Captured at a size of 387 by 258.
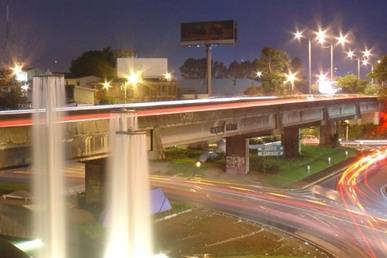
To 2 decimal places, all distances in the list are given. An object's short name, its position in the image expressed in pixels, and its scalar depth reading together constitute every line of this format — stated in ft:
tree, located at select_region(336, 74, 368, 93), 383.14
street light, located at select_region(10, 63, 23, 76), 252.30
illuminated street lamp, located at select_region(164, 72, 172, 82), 343.30
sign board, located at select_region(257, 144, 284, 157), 206.49
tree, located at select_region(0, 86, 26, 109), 211.00
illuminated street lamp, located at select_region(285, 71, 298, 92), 336.96
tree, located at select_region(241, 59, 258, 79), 612.70
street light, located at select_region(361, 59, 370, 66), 414.41
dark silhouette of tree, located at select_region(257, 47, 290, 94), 356.79
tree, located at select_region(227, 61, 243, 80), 636.44
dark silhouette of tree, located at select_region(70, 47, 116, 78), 373.40
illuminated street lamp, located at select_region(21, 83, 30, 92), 239.81
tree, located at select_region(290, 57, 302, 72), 536.34
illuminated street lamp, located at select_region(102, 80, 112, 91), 302.21
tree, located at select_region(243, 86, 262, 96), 359.09
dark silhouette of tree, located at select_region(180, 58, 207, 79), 643.45
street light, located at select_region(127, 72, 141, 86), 307.58
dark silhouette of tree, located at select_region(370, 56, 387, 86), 290.60
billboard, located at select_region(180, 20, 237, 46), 317.83
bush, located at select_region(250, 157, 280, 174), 177.99
